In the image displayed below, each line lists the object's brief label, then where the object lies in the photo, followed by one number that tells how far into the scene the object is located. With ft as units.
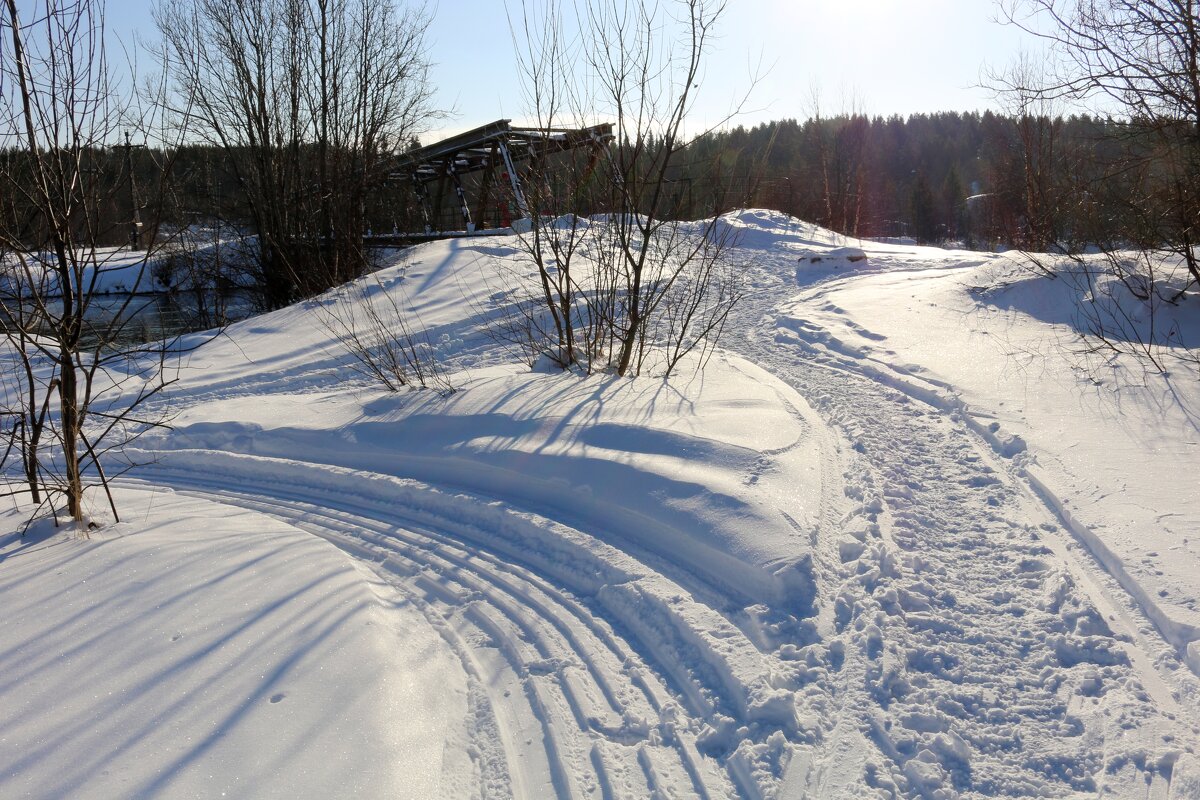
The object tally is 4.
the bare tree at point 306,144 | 46.70
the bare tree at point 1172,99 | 22.74
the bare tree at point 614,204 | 21.71
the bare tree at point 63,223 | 12.55
